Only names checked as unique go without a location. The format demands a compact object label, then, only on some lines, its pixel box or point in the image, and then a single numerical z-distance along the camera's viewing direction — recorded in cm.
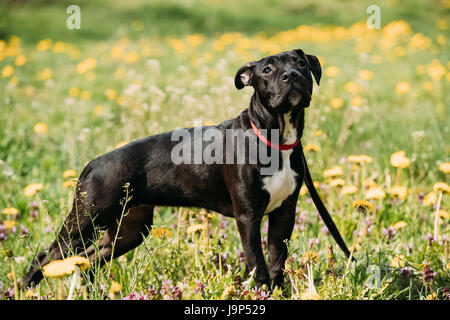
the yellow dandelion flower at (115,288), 194
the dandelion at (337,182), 378
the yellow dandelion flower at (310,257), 251
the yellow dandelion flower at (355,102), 507
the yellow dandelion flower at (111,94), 573
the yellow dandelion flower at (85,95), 654
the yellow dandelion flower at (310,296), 219
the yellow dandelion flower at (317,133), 467
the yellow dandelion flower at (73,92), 734
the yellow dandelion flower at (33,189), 367
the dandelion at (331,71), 596
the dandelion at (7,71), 705
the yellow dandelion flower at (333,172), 385
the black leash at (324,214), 299
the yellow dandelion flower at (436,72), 611
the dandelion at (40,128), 494
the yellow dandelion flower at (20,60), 771
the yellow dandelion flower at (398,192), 370
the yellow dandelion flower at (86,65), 717
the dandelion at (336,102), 555
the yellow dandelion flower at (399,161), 383
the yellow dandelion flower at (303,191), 400
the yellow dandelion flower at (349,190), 371
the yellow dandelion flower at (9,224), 361
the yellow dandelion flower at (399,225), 339
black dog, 281
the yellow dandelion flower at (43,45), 904
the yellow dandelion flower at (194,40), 924
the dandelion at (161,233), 268
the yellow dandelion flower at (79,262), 203
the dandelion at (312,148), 410
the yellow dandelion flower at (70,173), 371
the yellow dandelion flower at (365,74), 467
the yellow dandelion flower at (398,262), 292
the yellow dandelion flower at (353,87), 534
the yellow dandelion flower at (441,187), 319
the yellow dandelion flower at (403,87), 600
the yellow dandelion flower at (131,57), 742
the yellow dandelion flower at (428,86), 684
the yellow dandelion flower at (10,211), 354
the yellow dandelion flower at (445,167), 354
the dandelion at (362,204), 262
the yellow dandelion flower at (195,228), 278
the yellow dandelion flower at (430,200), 356
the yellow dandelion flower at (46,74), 741
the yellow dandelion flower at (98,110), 634
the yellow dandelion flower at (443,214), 334
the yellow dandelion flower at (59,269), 195
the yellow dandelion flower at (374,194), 349
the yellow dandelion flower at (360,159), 378
